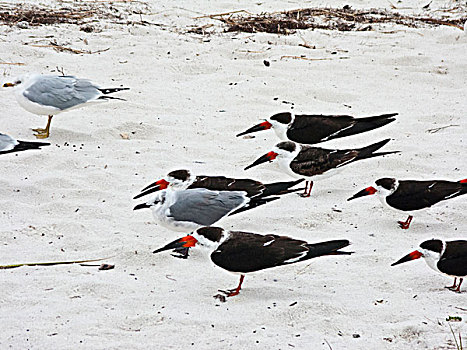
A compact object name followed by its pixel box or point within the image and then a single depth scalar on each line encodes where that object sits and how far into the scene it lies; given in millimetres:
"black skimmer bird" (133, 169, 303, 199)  8625
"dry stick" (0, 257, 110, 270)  7348
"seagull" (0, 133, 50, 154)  9633
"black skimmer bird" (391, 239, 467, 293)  6953
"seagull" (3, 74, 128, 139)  11523
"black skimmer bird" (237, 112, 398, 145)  10789
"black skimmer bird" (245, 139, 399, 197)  9781
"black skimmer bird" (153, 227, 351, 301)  7008
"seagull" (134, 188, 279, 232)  8234
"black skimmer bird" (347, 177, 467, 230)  8656
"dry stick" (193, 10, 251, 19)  18844
